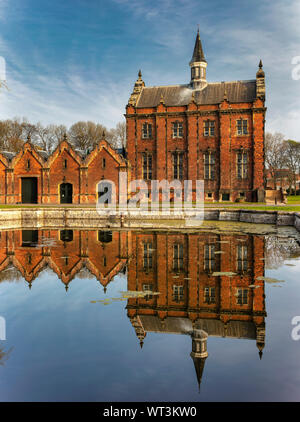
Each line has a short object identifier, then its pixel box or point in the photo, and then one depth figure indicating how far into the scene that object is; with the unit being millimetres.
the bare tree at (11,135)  69188
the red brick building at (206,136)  42750
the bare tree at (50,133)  77812
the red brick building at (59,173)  45438
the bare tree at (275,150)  73500
